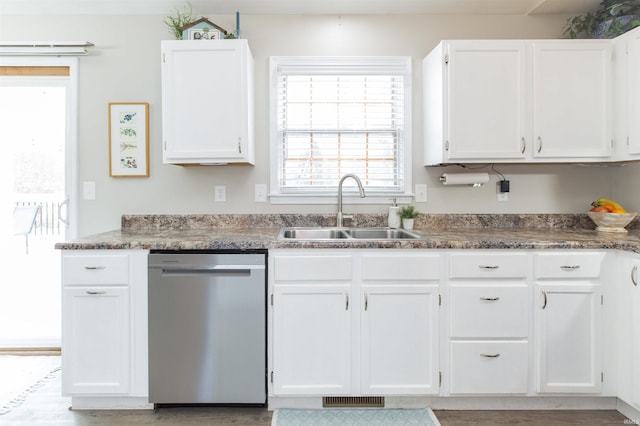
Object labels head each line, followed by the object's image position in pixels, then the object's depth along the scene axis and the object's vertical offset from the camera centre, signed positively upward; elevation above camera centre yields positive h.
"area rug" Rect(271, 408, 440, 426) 2.14 -1.12
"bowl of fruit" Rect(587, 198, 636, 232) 2.57 -0.06
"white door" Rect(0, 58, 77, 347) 2.96 +0.11
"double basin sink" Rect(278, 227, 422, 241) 2.75 -0.18
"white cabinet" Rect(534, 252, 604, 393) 2.20 -0.60
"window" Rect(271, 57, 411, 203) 2.90 +0.57
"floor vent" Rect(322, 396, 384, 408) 2.29 -1.08
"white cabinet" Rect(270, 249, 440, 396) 2.21 -0.62
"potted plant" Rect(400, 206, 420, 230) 2.78 -0.06
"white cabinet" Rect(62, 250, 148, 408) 2.19 -0.61
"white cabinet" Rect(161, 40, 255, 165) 2.52 +0.66
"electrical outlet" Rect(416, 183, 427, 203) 2.94 +0.10
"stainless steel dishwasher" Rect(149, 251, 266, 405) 2.17 -0.62
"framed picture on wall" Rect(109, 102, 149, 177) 2.88 +0.47
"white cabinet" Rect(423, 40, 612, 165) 2.54 +0.68
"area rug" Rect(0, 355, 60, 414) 2.37 -1.08
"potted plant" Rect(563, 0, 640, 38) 2.54 +1.21
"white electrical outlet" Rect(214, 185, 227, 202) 2.93 +0.09
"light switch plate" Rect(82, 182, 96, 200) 2.91 +0.12
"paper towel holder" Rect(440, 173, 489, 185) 2.77 +0.19
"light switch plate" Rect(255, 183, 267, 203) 2.92 +0.08
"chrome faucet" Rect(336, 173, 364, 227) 2.74 -0.02
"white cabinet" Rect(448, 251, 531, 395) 2.21 -0.60
